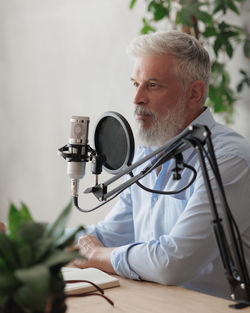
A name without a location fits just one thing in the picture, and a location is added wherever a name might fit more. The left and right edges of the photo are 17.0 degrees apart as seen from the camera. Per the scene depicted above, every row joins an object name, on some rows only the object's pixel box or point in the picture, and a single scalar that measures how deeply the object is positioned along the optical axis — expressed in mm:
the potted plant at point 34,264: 1443
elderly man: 2239
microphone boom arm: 1756
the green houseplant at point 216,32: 3303
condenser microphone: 2205
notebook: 2114
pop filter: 2114
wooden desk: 1976
